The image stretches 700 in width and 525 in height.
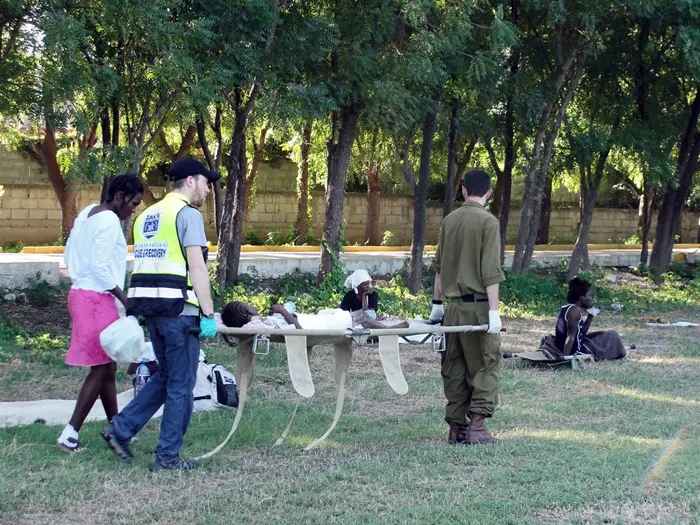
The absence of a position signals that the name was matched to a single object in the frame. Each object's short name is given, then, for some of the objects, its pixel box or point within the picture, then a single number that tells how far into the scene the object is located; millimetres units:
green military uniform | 6508
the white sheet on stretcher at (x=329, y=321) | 9023
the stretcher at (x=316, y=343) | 6305
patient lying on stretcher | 8453
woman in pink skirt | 6070
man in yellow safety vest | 5543
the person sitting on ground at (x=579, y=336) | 10023
